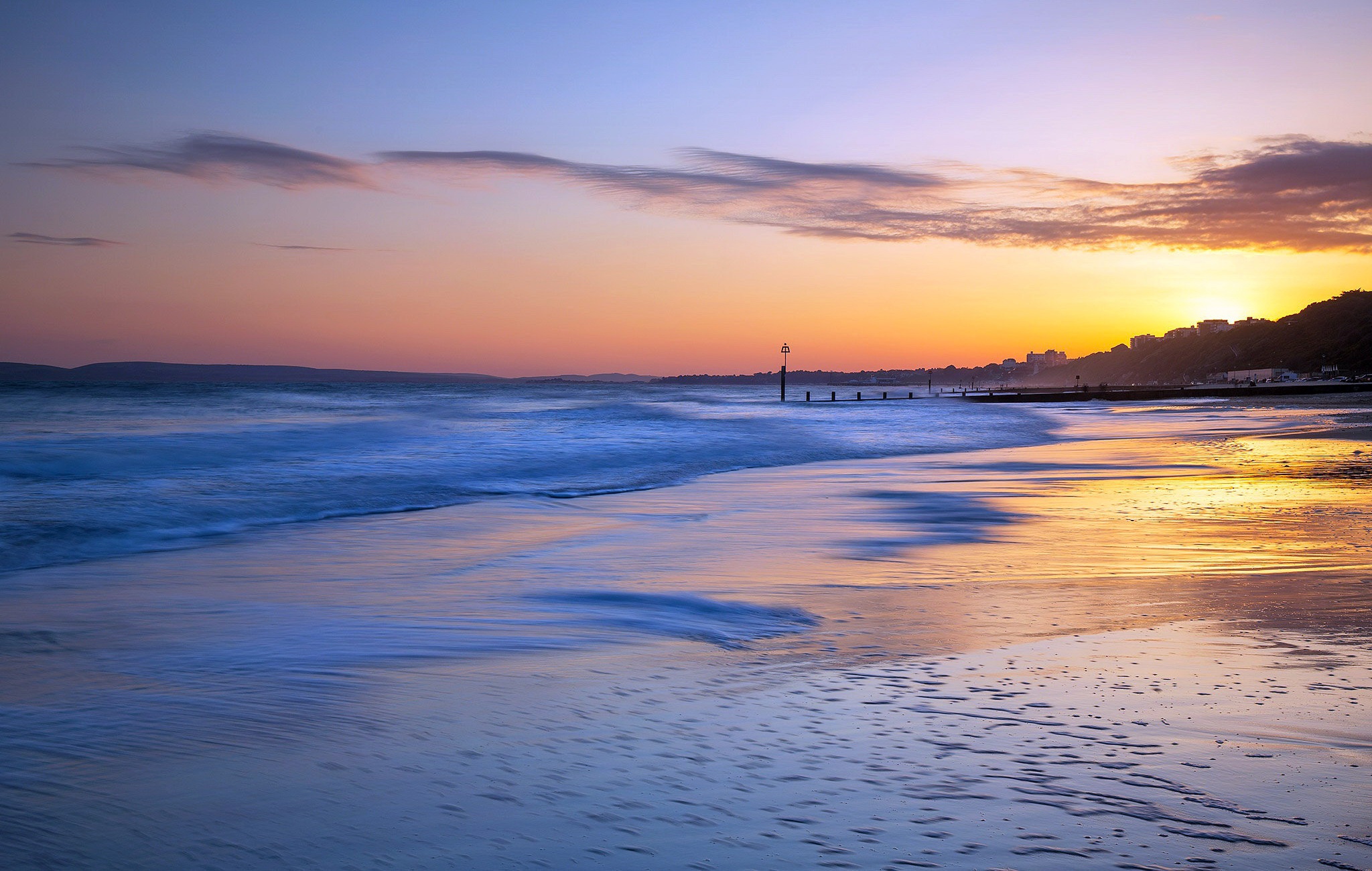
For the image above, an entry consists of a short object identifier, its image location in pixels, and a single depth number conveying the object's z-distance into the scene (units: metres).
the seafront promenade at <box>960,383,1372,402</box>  66.69
